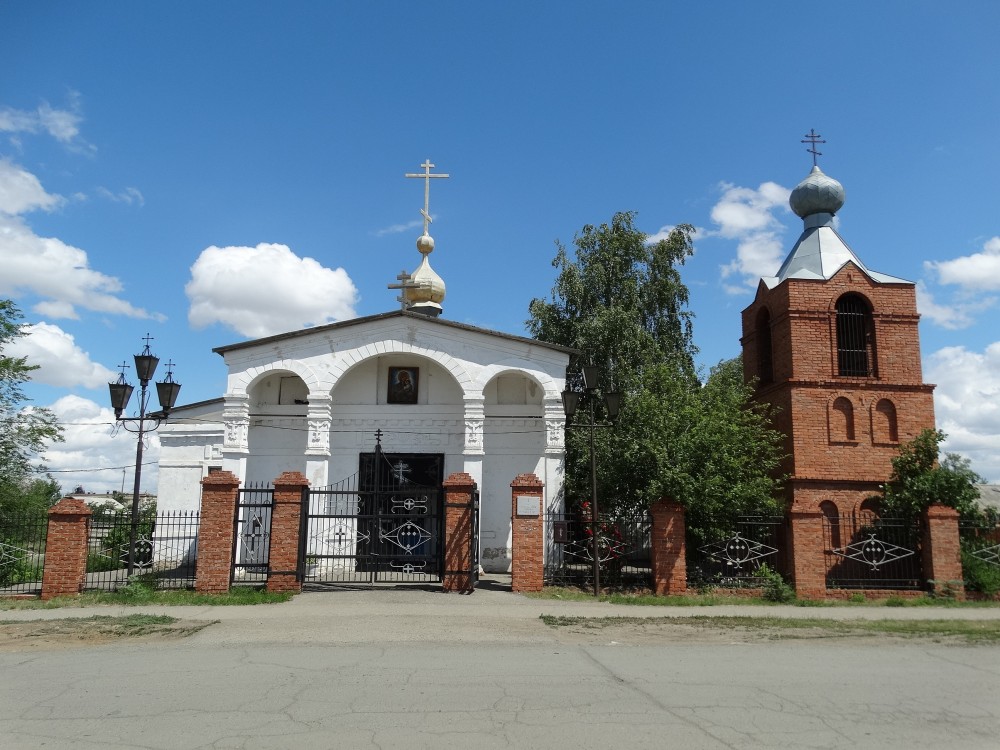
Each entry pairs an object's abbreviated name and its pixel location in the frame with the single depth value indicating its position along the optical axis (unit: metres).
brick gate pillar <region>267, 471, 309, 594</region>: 13.58
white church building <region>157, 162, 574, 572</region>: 18.03
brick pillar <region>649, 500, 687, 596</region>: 14.12
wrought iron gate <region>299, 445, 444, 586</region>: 14.25
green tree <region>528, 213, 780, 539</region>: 14.83
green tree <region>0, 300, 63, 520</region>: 18.02
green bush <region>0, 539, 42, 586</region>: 14.80
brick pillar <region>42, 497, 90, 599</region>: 13.36
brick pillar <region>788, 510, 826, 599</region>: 14.20
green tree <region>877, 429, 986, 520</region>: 15.24
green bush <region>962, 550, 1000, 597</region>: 14.53
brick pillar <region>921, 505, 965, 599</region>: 14.53
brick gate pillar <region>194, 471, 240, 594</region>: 13.49
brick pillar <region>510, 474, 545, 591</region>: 14.22
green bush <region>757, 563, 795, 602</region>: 13.94
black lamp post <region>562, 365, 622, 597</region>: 14.14
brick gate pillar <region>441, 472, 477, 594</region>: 14.00
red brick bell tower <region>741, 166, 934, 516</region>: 17.28
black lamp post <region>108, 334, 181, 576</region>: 13.94
